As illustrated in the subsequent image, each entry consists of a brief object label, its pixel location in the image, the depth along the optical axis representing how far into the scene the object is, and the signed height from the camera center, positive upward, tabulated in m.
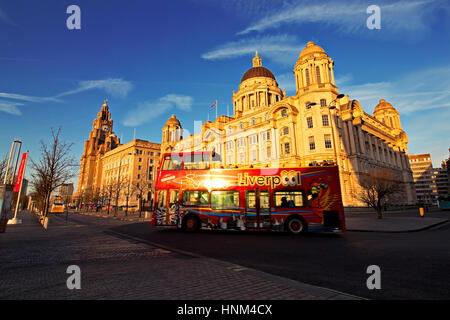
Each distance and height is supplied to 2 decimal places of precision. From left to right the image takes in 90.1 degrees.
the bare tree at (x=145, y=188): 70.50 +6.10
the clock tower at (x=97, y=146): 110.62 +31.08
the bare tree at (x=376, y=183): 23.91 +3.19
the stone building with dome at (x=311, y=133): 40.06 +15.22
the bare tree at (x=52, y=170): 20.48 +3.41
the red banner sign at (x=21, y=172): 19.50 +3.01
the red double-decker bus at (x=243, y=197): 12.72 +0.47
